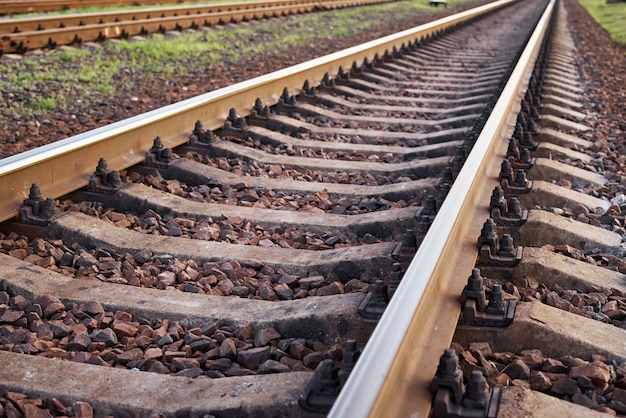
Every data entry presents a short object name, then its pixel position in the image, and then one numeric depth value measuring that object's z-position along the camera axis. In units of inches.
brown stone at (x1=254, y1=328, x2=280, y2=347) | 111.1
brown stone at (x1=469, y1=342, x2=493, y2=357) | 105.3
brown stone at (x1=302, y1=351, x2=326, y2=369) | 106.0
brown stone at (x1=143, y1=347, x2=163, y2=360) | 108.7
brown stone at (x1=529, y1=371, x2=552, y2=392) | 98.2
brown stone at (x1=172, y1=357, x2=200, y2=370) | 106.6
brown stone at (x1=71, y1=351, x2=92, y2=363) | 107.8
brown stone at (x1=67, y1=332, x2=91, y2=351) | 110.8
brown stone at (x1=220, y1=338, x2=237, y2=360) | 108.7
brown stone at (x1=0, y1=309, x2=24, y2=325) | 115.8
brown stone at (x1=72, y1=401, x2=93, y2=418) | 93.9
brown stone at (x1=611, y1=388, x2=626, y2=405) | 96.2
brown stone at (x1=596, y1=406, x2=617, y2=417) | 92.4
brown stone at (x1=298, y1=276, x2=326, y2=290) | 130.0
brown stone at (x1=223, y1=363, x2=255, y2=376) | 104.9
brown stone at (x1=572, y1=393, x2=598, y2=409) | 94.5
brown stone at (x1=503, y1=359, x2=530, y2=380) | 101.4
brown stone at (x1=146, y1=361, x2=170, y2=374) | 106.0
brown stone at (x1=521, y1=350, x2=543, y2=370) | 103.6
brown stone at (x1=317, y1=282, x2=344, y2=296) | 125.8
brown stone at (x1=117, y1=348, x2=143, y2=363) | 108.6
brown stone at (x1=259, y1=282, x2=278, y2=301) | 126.2
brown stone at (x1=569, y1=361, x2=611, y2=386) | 98.3
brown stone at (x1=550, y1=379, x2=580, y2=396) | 97.0
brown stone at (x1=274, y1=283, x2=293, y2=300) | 126.3
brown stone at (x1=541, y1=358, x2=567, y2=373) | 102.5
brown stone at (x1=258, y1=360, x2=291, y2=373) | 105.0
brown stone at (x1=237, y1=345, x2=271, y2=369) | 106.7
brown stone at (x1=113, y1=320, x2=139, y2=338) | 114.3
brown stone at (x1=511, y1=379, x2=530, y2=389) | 98.6
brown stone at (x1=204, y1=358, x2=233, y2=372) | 106.7
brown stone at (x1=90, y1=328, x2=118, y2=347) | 112.4
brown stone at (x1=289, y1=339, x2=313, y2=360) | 108.4
